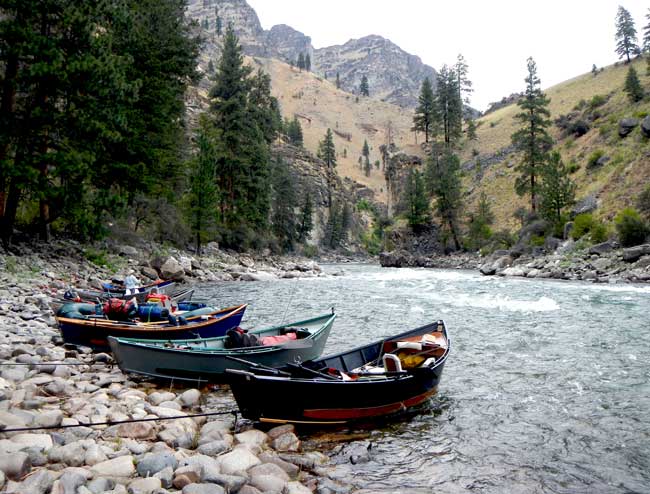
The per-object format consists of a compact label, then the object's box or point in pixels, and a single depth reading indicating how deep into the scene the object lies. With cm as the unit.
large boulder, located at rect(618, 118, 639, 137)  4559
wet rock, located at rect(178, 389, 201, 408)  781
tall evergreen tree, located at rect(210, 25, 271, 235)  4641
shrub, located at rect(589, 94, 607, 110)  5956
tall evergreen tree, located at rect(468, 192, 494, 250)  5147
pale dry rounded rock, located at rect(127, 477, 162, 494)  446
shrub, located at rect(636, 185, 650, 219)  3031
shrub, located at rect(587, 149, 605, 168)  4606
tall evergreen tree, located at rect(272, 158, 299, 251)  6356
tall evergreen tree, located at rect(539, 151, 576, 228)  3850
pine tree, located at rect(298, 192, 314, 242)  7331
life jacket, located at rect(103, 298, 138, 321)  1128
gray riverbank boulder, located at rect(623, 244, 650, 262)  2634
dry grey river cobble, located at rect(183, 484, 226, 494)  455
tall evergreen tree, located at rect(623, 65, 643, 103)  5203
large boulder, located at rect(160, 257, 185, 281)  2595
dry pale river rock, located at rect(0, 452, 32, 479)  441
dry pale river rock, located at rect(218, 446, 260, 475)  531
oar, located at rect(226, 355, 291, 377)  705
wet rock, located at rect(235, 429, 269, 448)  626
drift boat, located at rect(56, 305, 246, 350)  1019
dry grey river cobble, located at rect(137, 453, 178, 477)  495
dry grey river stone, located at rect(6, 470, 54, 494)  413
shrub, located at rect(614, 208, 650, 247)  2772
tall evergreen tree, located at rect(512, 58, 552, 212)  4809
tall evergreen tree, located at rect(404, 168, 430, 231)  6188
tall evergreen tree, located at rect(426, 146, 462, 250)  5788
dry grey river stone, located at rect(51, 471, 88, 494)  418
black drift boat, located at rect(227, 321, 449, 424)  668
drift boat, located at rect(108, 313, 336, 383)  867
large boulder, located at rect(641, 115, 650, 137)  4019
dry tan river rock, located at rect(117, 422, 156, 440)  604
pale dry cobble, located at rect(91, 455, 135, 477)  479
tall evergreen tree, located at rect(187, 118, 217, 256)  3691
